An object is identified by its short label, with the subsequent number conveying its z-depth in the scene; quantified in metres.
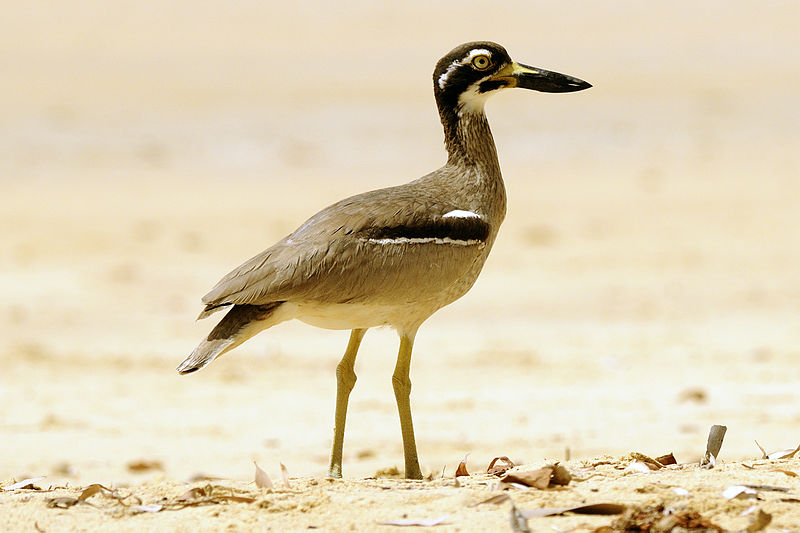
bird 11.37
